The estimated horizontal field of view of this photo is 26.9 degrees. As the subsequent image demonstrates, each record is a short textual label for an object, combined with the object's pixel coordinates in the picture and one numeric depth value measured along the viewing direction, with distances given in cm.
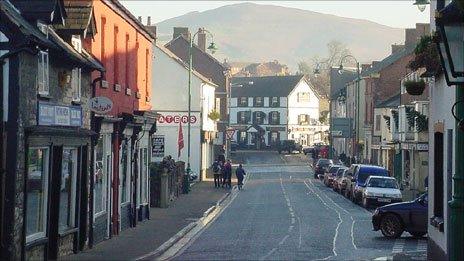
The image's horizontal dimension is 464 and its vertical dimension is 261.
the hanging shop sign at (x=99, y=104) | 2370
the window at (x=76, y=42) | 2323
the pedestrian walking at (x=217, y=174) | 6251
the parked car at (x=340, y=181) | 5781
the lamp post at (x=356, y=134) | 8106
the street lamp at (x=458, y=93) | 1036
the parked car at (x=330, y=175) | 6547
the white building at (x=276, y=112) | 14350
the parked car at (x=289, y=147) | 12225
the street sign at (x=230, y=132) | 8094
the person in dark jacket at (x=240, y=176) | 6094
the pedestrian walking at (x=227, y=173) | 6175
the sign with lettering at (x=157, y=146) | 4203
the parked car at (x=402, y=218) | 2878
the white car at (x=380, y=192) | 4603
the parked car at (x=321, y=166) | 7768
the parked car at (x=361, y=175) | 5029
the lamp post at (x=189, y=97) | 5530
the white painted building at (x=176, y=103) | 6756
